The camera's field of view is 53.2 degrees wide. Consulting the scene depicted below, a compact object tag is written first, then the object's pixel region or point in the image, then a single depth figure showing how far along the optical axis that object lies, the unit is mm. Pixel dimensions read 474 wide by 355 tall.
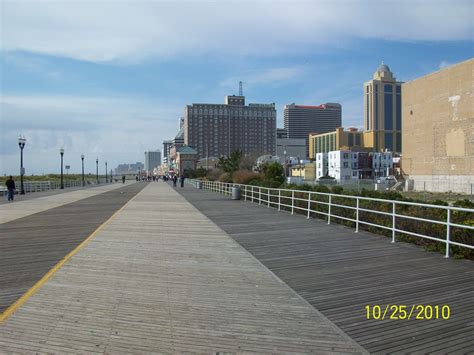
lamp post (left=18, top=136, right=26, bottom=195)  38500
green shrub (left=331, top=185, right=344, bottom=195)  20750
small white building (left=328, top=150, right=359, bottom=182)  132250
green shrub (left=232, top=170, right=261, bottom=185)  38653
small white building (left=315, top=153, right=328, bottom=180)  145000
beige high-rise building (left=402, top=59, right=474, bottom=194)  70625
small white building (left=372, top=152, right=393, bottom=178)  140500
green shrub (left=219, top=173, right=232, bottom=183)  45144
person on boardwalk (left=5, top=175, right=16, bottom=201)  30250
